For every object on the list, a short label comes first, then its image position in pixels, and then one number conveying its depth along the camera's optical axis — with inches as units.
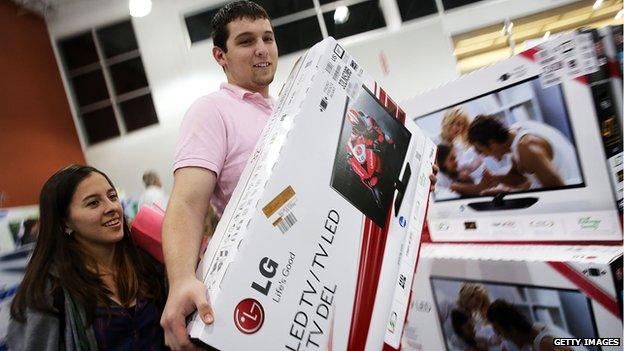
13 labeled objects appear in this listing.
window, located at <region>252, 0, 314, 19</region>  258.7
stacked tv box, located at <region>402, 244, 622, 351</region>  35.0
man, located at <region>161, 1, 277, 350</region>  27.6
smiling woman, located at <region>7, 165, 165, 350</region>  42.3
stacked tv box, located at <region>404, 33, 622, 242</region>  37.1
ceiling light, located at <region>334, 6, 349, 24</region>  253.4
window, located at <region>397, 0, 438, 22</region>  243.6
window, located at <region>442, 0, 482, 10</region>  243.8
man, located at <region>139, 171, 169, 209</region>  186.4
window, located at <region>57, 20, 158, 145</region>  263.1
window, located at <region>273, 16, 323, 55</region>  255.0
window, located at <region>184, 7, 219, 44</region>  254.7
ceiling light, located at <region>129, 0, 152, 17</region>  196.0
